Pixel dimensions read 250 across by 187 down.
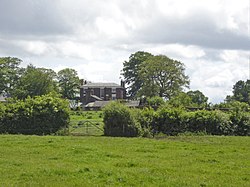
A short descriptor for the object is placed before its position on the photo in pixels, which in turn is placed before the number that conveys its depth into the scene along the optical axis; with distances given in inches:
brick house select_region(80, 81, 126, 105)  5954.7
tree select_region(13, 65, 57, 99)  4335.6
